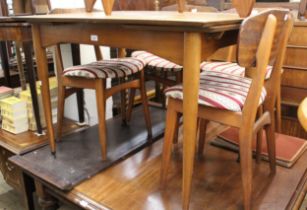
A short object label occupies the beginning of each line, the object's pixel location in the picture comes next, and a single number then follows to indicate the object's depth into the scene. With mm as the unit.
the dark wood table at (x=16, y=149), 1774
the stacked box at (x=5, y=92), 2123
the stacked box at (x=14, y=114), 1975
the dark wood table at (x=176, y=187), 1337
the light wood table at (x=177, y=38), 1021
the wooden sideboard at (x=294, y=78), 2137
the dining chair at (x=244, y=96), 1053
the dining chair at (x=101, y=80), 1592
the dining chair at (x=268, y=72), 1318
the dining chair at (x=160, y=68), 2012
